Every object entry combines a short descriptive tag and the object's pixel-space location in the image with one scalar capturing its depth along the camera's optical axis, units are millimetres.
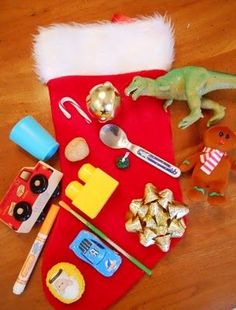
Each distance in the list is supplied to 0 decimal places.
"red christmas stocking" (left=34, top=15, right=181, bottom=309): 725
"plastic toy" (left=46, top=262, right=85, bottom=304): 711
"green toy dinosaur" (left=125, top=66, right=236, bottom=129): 710
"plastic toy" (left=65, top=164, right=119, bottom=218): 714
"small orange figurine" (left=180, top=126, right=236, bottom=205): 699
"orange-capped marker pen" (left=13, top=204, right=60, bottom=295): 728
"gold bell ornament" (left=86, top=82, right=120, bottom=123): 708
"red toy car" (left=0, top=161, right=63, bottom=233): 716
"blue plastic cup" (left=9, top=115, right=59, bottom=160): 736
